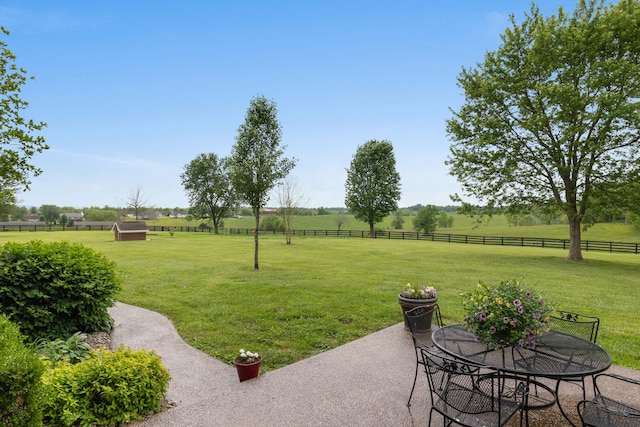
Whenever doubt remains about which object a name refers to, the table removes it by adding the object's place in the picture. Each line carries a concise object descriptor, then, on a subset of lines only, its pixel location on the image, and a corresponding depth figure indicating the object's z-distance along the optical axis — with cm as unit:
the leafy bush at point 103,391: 313
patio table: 301
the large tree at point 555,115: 1537
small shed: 2953
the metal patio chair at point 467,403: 275
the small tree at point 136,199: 5397
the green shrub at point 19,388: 219
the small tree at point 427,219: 5044
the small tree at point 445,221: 6425
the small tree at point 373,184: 3844
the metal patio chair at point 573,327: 417
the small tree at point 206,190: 4822
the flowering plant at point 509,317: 304
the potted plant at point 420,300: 598
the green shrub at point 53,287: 500
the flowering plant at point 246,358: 442
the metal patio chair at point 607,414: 257
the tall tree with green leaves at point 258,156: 1228
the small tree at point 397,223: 5868
